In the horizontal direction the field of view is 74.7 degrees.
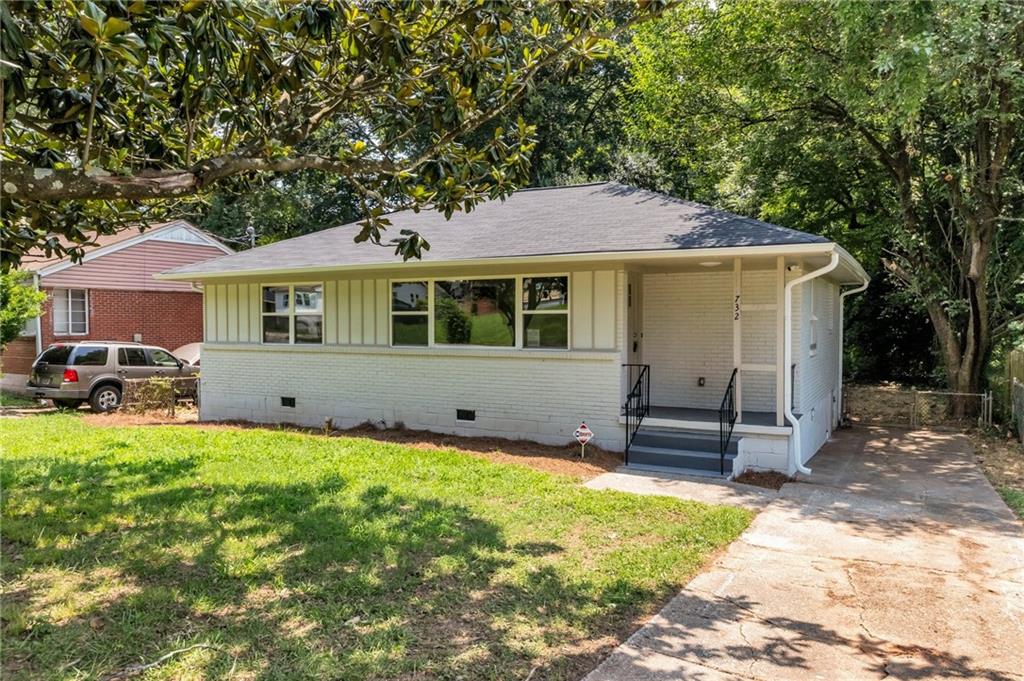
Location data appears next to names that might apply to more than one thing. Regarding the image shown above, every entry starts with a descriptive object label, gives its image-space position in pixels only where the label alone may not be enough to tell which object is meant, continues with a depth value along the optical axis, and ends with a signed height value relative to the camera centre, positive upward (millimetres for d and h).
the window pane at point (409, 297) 11539 +570
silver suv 14625 -935
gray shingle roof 9156 +1561
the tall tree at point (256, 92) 4262 +1924
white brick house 9172 -3
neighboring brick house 18234 +976
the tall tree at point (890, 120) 8531 +3622
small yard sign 8984 -1417
